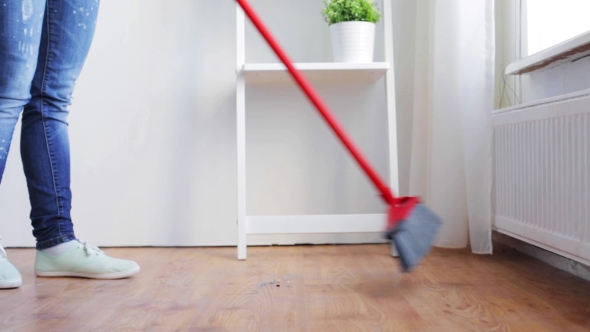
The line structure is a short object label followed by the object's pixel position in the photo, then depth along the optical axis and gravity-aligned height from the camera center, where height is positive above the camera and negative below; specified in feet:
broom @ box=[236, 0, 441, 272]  3.42 -0.31
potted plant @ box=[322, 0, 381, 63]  5.99 +1.17
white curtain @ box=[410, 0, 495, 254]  5.68 +0.33
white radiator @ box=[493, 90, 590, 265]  4.14 -0.13
